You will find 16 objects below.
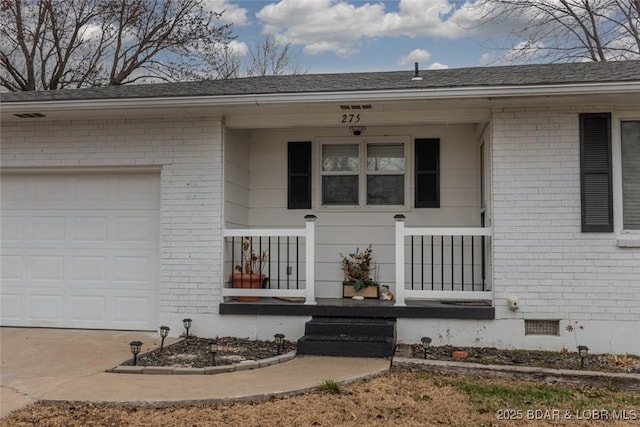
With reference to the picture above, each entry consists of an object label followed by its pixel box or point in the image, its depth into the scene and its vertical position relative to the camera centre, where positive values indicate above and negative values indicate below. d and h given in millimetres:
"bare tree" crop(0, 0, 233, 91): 16234 +6291
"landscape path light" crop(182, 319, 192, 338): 6047 -952
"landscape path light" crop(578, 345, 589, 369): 4846 -1051
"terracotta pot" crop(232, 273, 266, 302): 6500 -498
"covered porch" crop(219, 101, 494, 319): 6613 +604
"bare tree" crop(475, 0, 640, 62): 13859 +5898
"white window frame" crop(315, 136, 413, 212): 7086 +953
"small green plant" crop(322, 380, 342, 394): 4146 -1164
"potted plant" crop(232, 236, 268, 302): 6505 -377
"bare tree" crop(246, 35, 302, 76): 20750 +7294
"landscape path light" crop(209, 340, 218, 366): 4812 -1034
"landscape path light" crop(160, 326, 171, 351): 5391 -957
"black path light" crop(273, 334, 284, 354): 5302 -1020
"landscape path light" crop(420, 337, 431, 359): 5157 -1014
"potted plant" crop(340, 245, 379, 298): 6863 -437
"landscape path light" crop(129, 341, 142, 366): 4793 -996
